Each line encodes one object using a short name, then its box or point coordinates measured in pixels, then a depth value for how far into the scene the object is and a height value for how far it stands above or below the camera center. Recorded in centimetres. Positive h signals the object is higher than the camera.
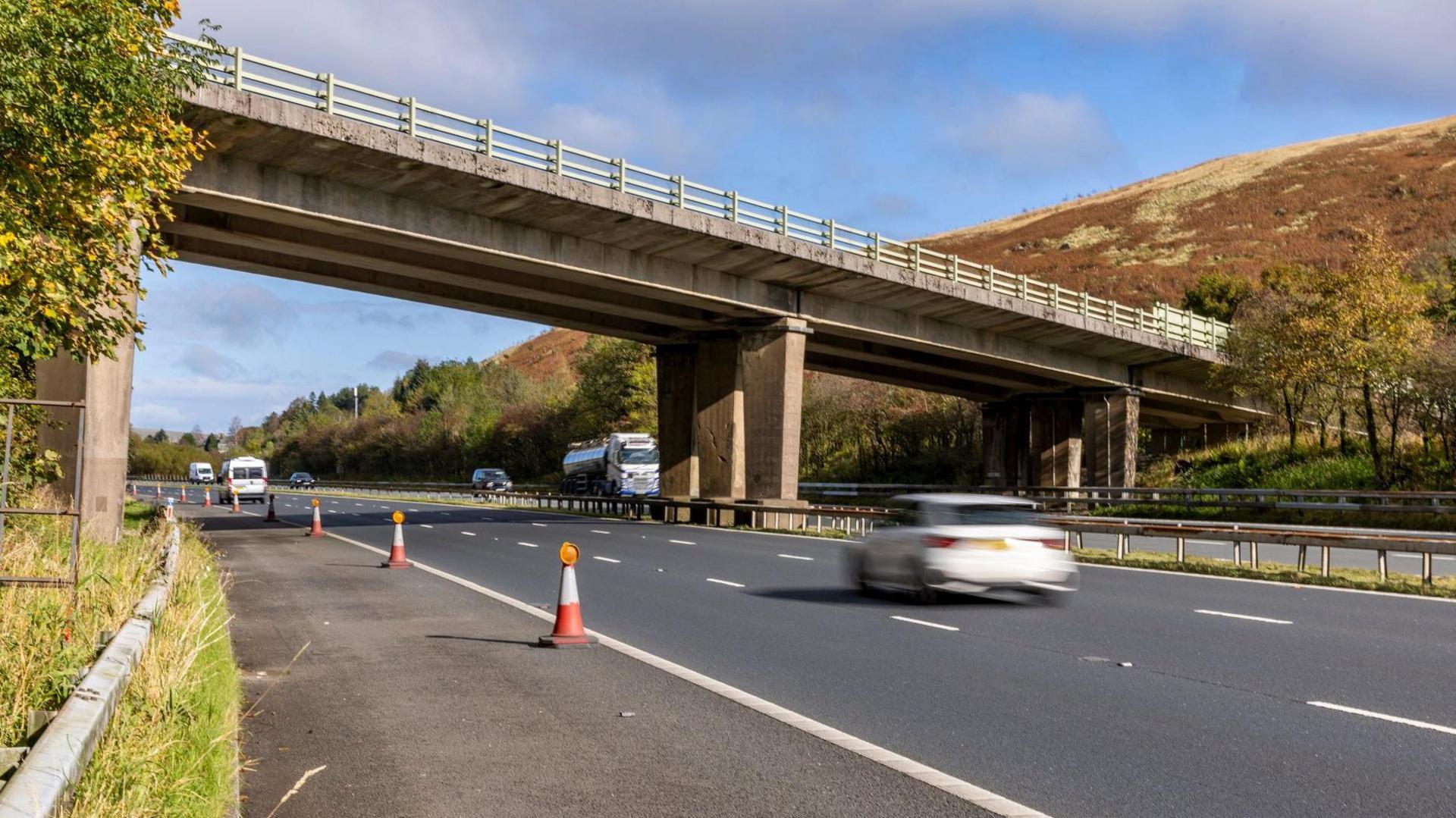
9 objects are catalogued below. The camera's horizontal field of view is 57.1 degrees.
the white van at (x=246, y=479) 6006 +18
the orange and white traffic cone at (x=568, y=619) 1219 -118
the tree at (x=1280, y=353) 4591 +551
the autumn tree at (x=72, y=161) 1181 +300
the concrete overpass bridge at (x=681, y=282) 2794 +591
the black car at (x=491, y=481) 7988 +49
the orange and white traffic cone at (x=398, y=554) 2194 -112
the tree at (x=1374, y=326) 4344 +595
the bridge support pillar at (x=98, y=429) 2427 +94
